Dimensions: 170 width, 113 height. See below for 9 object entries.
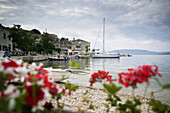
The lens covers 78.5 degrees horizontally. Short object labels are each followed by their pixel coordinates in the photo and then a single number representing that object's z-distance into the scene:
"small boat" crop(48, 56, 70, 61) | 41.57
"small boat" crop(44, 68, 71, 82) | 7.82
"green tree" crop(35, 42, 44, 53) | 45.41
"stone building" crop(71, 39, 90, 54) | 104.26
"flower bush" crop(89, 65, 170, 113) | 1.59
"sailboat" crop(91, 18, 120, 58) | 66.84
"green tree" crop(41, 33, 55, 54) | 49.14
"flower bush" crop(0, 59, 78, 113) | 0.94
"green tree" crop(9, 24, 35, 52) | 31.03
